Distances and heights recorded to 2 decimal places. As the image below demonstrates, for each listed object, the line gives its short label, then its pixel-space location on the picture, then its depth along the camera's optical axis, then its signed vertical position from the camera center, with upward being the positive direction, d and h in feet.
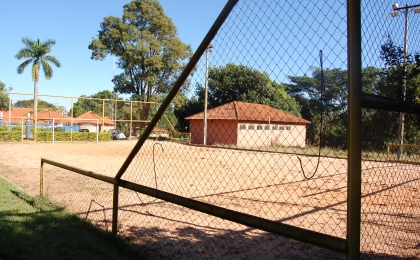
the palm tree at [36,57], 122.05 +25.26
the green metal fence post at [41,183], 20.66 -3.49
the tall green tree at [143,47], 137.49 +33.17
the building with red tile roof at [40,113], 116.57 +6.89
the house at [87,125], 171.22 +1.10
